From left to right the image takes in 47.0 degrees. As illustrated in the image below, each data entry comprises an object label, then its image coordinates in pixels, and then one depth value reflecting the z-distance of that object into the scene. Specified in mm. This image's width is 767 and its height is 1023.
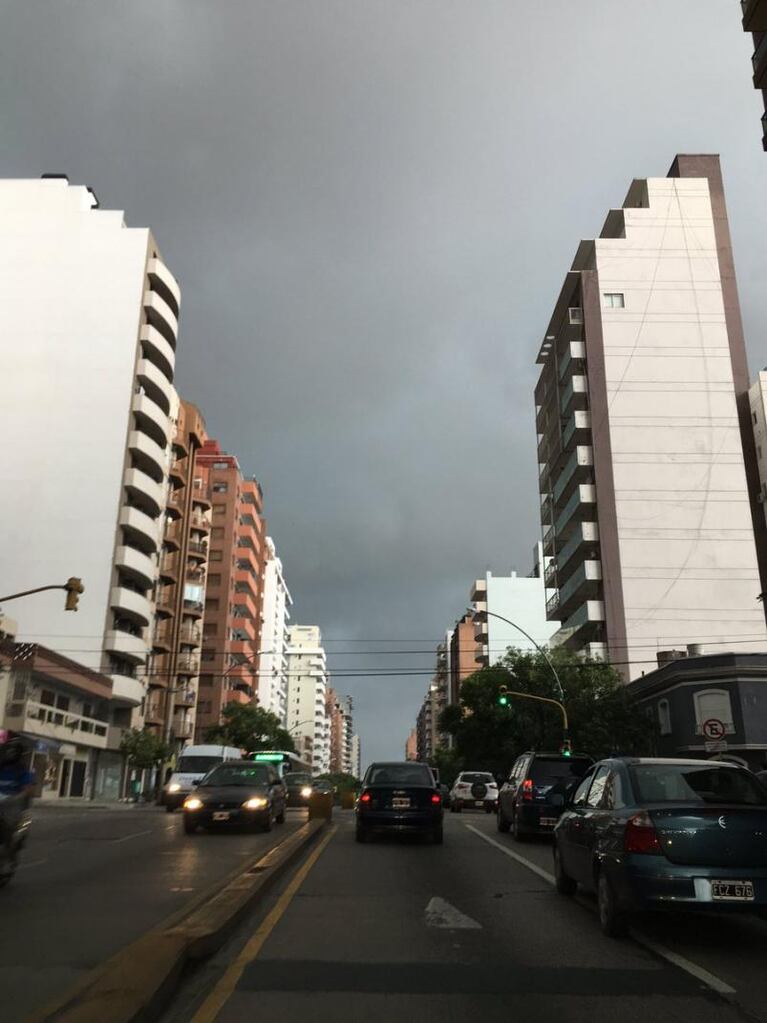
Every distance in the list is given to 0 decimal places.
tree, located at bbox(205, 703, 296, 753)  82438
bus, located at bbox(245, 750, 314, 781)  39500
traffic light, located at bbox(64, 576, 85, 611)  25703
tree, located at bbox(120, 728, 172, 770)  54906
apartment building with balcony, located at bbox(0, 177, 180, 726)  55188
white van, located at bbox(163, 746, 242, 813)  30609
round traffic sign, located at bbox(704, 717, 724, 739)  21812
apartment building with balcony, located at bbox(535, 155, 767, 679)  56125
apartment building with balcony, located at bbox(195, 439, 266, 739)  95938
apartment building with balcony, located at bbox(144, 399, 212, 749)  68438
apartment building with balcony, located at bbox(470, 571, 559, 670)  113188
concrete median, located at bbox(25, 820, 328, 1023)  4707
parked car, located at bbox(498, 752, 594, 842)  17297
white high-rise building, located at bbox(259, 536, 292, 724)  127562
